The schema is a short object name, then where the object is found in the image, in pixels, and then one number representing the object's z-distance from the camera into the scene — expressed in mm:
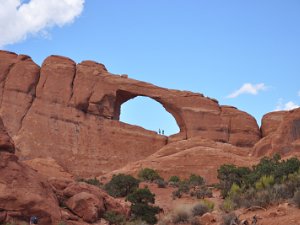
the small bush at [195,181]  34612
